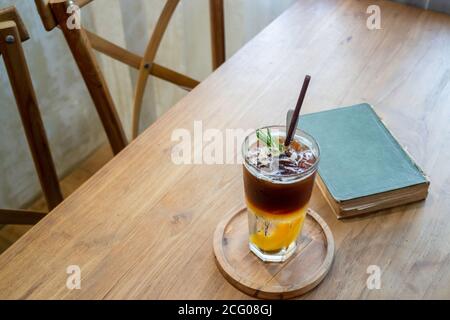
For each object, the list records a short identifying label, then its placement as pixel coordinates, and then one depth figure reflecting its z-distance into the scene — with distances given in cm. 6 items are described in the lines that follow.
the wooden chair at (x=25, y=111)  93
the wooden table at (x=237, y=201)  67
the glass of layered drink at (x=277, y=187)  63
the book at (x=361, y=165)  74
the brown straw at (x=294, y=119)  61
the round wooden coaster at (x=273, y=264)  66
